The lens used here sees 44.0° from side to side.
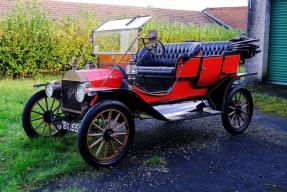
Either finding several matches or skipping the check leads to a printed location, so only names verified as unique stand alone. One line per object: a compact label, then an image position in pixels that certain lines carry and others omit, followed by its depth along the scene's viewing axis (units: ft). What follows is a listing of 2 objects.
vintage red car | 13.44
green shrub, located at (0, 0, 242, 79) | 36.14
